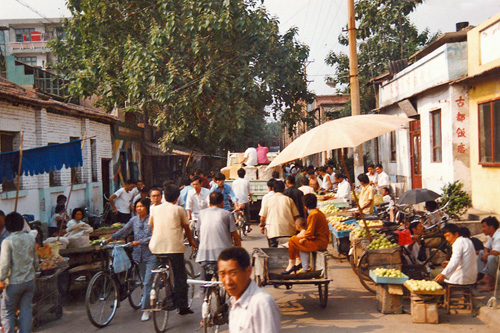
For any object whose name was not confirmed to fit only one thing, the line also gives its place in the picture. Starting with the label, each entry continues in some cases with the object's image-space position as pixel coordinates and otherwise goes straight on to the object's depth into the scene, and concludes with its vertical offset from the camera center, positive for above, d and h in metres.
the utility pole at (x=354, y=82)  16.47 +2.64
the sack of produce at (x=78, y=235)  8.90 -1.07
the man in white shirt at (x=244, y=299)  2.92 -0.76
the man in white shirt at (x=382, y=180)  16.34 -0.53
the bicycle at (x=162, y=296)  6.59 -1.65
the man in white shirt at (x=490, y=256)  8.04 -1.52
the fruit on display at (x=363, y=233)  9.01 -1.23
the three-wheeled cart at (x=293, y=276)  7.30 -1.56
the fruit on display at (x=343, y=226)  10.51 -1.27
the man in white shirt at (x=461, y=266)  7.27 -1.48
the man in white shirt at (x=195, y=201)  11.27 -0.70
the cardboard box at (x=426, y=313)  6.93 -2.03
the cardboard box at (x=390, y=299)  7.36 -1.95
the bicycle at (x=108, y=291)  7.04 -1.70
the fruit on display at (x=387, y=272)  7.56 -1.61
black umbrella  10.19 -0.68
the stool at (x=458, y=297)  7.34 -1.95
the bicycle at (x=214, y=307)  5.93 -1.66
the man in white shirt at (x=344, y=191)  14.67 -0.75
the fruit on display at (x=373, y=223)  9.80 -1.16
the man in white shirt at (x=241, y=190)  14.38 -0.61
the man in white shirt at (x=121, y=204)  13.72 -0.85
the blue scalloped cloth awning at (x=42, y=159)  8.20 +0.25
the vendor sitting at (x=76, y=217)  9.73 -0.83
